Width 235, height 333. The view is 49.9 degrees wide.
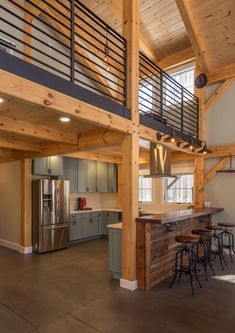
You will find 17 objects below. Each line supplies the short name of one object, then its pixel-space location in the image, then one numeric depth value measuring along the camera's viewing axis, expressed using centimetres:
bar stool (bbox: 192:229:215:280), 460
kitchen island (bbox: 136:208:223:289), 381
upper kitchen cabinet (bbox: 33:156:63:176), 625
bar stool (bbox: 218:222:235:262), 536
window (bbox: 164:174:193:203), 696
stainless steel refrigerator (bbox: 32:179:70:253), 600
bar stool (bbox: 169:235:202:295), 388
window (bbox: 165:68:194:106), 700
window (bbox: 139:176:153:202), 771
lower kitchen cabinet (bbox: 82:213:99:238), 727
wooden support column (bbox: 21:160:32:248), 604
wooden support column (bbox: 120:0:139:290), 380
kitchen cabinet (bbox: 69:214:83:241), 689
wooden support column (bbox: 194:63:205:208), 642
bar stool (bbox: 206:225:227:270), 512
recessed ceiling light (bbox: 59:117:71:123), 364
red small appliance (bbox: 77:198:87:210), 768
